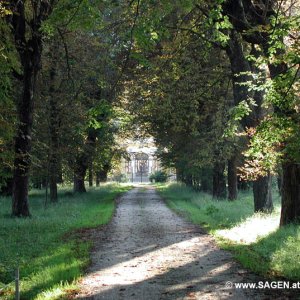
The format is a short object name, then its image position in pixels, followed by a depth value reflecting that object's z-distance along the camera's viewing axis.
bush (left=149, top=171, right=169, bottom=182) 73.71
